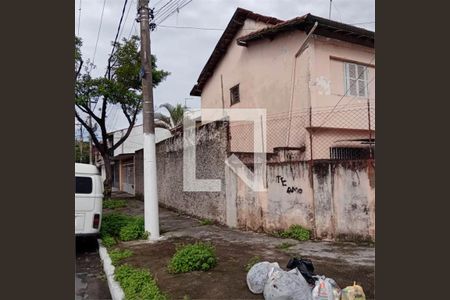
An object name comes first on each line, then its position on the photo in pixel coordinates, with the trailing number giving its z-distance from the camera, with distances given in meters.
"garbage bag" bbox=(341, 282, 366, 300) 3.70
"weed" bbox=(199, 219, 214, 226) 10.31
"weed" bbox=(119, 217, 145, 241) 8.12
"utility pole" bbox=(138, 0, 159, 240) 8.11
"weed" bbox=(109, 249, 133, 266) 6.38
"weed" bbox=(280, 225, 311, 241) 7.60
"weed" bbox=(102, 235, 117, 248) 7.80
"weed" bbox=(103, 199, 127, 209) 15.36
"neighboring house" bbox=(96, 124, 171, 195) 26.61
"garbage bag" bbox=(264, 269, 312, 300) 3.78
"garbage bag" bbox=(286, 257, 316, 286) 4.11
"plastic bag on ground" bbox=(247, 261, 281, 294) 4.27
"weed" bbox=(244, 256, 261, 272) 5.25
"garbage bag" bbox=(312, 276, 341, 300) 3.71
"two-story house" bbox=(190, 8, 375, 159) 10.30
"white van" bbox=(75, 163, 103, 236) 7.43
